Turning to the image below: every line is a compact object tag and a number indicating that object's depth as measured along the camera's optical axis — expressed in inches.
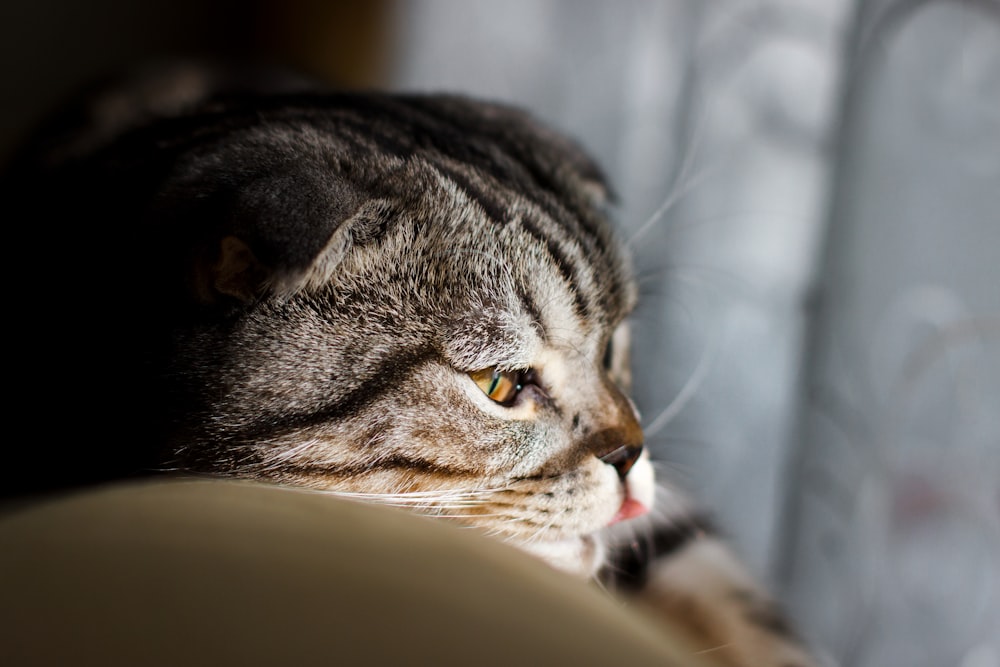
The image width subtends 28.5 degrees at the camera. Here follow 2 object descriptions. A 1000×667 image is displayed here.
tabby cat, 17.5
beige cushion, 12.8
